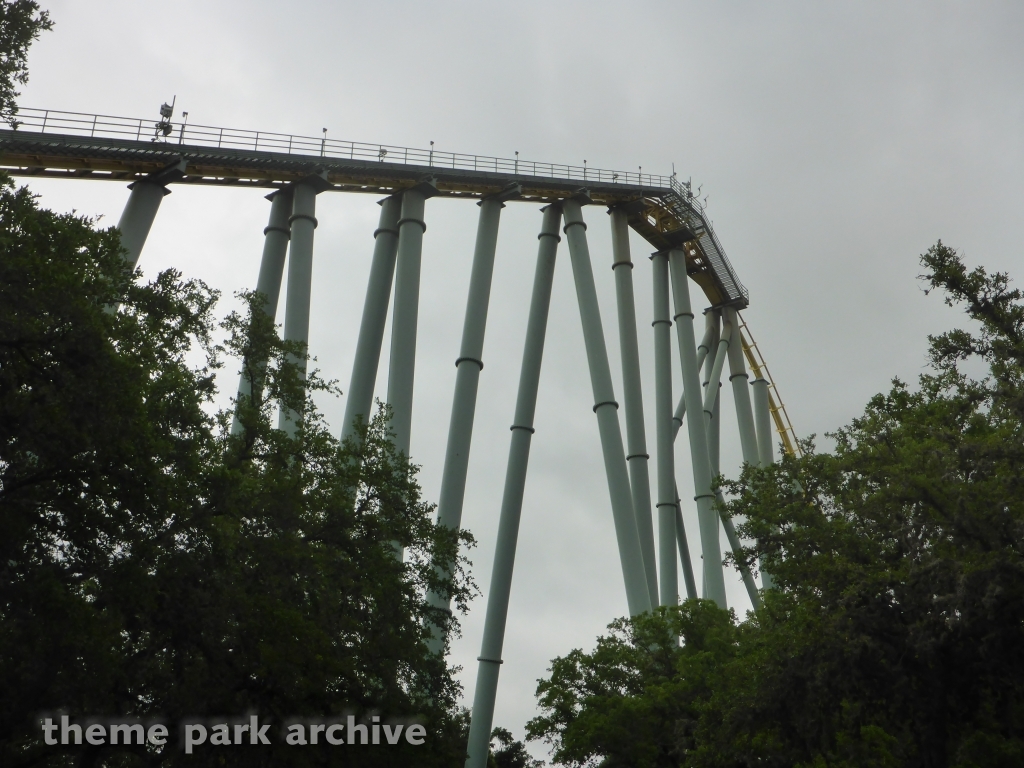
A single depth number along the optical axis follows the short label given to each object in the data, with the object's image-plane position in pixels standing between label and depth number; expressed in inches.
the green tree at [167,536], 413.7
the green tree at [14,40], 454.3
